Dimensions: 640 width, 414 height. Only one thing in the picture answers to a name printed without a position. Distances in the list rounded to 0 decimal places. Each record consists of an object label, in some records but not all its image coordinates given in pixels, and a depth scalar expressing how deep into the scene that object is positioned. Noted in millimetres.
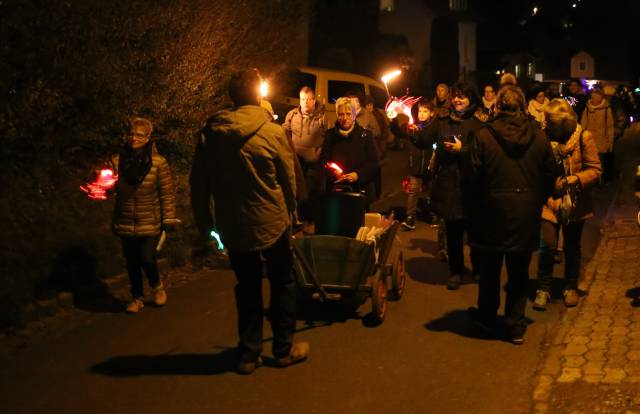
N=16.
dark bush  8891
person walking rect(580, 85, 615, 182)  14742
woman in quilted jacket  7566
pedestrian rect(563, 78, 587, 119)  17828
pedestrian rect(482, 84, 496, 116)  12414
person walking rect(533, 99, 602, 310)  7145
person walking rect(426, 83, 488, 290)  8305
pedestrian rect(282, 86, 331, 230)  10625
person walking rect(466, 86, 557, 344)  6297
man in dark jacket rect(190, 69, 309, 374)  5582
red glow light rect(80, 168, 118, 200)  8256
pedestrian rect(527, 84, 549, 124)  14562
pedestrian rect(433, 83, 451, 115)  10018
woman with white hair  8688
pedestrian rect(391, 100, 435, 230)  10173
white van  16969
